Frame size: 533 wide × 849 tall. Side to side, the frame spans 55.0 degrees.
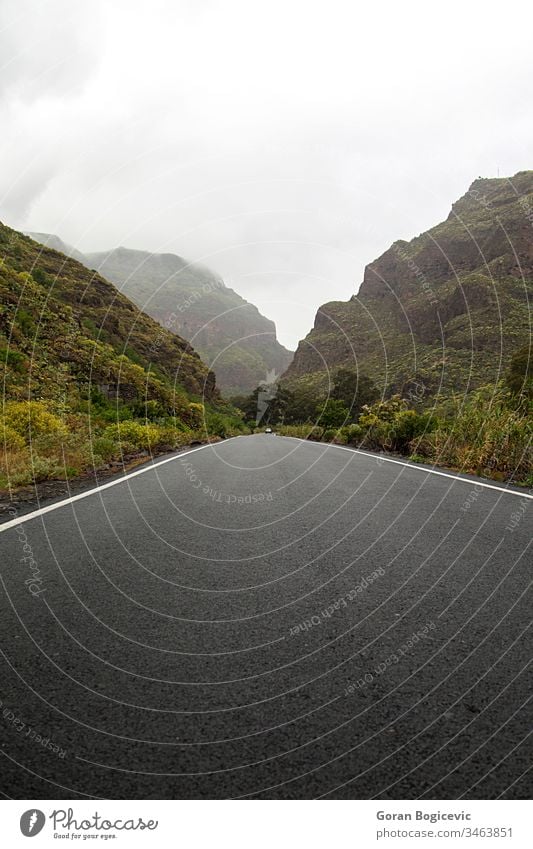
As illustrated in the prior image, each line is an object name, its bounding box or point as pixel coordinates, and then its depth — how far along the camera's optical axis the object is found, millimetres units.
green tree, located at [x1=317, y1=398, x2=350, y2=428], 34575
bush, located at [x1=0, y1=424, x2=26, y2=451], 8984
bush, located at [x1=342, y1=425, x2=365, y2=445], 19453
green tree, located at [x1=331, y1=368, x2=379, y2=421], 53375
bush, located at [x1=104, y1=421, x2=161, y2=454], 13705
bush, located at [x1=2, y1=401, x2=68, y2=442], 10312
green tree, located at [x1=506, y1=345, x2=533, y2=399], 31106
